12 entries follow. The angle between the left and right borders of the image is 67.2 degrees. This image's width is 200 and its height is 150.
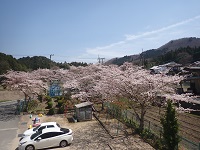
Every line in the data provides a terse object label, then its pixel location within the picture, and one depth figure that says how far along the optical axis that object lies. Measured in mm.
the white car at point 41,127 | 12432
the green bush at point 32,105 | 21469
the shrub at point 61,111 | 19690
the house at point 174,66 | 46365
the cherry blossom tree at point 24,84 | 21646
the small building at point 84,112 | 16525
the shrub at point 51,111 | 19286
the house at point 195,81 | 23466
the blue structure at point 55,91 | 30386
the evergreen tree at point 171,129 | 8781
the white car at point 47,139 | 10451
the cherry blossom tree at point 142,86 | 11886
